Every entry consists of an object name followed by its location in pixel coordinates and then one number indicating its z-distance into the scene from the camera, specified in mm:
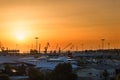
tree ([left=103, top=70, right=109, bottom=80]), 85100
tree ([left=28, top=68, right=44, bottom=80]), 67188
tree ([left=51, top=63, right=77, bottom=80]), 65812
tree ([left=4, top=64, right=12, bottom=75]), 91044
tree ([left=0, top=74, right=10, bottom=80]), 70875
